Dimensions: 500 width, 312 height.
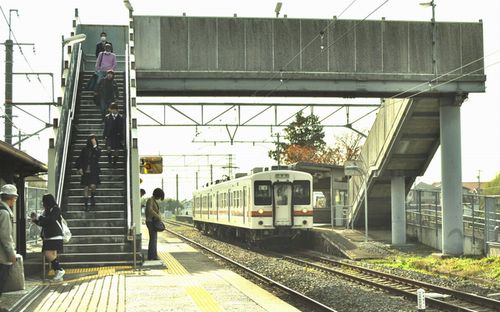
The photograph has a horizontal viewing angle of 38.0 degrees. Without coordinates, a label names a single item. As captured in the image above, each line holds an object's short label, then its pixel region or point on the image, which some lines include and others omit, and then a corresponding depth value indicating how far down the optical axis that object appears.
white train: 26.09
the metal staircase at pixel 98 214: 14.66
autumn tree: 69.06
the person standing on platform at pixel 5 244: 7.74
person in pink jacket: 19.50
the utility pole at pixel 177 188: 88.64
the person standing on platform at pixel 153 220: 15.70
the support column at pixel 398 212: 25.33
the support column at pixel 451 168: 21.81
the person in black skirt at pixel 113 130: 16.91
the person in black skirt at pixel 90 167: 15.69
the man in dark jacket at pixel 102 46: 20.62
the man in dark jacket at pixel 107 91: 18.30
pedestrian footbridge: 21.47
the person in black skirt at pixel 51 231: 12.38
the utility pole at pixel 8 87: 23.94
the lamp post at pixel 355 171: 24.86
